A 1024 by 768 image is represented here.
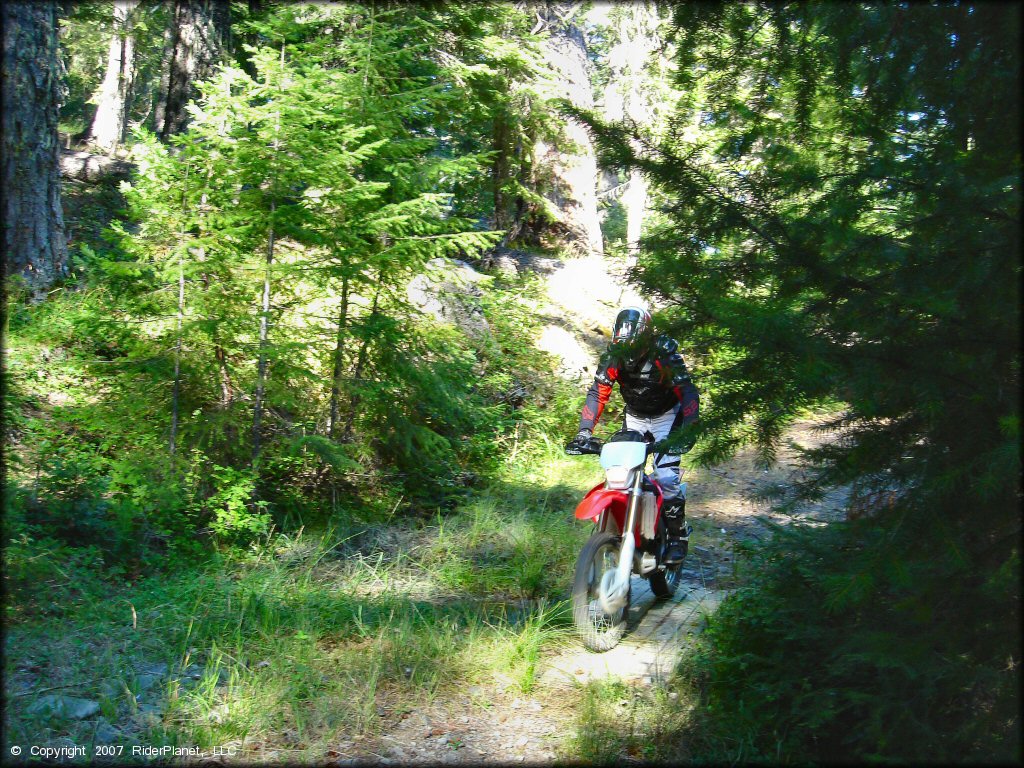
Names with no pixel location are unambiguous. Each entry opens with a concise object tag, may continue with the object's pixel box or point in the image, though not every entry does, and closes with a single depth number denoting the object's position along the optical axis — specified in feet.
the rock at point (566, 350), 40.60
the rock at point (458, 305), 33.08
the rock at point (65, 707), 12.04
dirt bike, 15.55
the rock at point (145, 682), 13.10
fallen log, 50.98
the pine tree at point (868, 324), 8.35
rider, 16.74
